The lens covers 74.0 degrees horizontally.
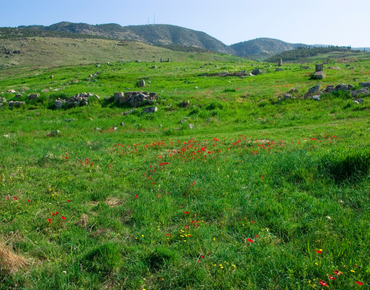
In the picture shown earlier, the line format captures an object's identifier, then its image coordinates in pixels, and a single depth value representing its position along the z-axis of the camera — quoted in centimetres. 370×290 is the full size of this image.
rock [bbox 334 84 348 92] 1962
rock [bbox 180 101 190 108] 2089
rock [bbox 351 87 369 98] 1819
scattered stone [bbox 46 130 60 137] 1463
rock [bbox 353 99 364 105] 1709
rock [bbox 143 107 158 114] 1969
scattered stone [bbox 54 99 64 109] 2241
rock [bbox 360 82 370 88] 1950
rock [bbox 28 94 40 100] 2361
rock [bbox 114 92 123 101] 2245
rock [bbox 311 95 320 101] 1924
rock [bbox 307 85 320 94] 2042
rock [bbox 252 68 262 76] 3753
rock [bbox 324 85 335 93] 2012
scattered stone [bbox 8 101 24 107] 2300
